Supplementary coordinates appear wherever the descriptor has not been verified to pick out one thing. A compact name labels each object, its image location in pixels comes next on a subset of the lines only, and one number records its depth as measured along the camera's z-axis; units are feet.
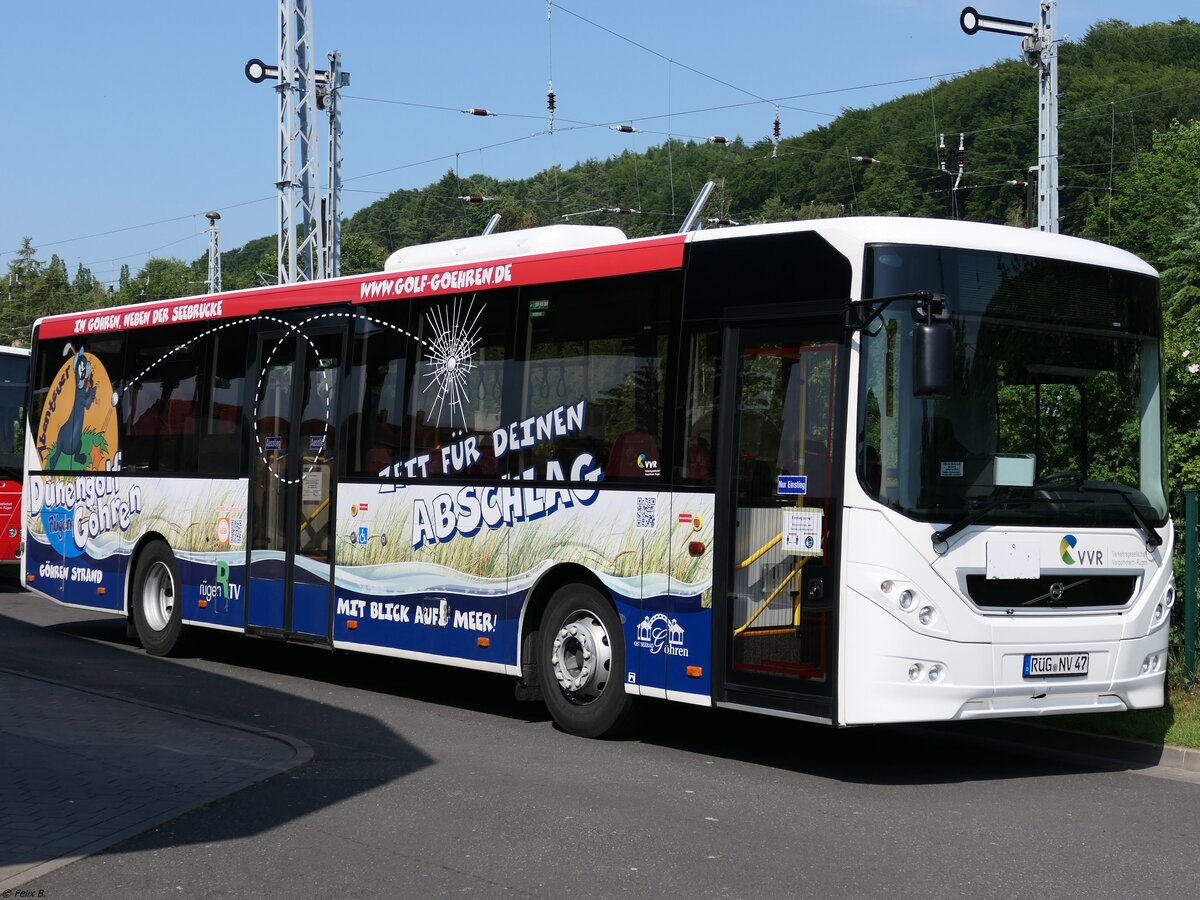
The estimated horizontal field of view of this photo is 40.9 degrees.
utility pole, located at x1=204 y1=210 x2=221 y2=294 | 181.00
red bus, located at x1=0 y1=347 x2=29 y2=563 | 76.02
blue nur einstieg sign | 31.35
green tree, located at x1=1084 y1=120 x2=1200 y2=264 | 216.95
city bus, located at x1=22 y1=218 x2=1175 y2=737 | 30.19
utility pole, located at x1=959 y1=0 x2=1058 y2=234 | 75.51
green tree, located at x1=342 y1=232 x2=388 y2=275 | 408.05
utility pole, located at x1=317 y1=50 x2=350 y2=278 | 90.84
